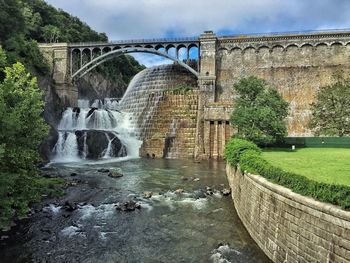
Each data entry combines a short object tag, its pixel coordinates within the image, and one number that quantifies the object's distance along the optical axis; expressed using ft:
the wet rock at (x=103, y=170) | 124.77
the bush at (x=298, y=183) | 35.65
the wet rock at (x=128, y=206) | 77.20
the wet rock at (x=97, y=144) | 166.12
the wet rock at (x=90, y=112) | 194.32
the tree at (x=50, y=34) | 257.55
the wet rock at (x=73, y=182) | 100.55
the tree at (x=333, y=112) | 119.14
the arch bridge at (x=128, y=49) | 204.33
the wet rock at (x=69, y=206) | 76.15
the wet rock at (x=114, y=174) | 114.55
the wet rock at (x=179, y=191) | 92.99
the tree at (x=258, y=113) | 116.47
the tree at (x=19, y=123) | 54.34
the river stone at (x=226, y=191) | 90.82
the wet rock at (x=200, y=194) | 88.89
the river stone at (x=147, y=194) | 88.90
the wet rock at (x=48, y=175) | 111.59
